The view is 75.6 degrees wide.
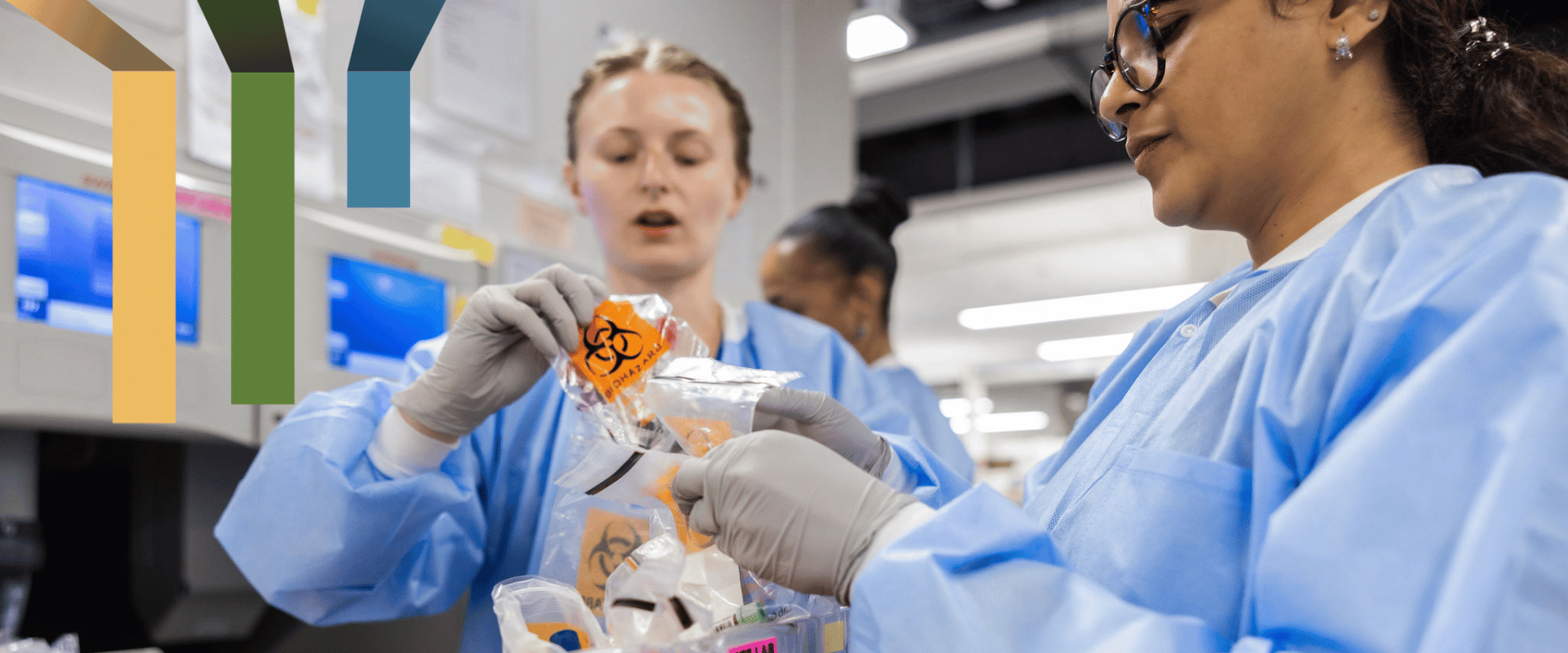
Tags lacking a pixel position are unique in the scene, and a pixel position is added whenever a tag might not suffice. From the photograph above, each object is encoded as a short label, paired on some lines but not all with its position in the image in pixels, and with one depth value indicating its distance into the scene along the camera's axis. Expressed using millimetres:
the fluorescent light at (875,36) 3562
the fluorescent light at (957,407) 13312
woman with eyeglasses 617
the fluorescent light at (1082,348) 11195
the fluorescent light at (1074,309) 9422
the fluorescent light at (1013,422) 16141
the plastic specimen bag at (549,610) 829
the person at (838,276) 2598
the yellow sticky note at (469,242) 2137
